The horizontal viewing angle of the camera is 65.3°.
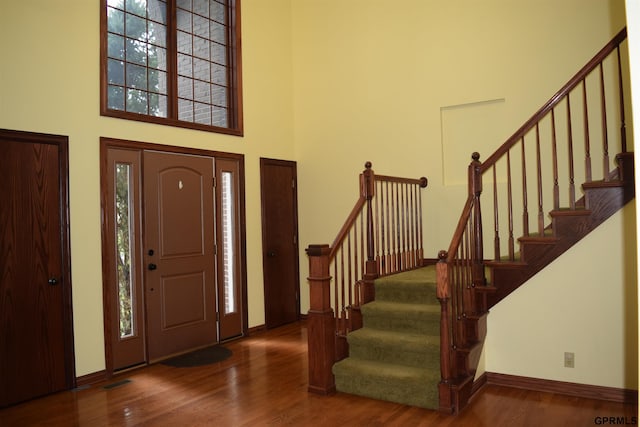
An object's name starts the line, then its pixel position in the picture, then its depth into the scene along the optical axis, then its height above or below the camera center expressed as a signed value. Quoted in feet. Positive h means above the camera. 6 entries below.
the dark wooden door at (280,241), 20.27 -0.20
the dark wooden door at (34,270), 12.57 -0.66
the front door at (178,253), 16.05 -0.45
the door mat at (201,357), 15.80 -3.89
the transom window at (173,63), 15.55 +6.10
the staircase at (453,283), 11.54 -1.39
